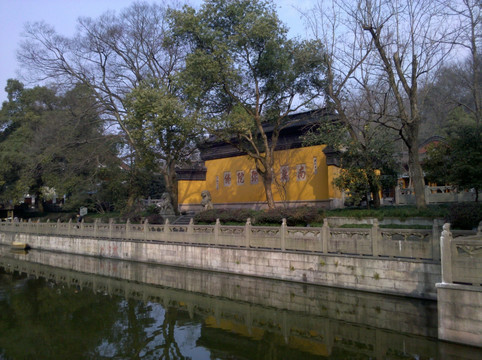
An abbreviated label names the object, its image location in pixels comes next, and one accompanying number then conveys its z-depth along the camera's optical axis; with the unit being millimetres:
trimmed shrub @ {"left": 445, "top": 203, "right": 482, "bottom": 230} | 10570
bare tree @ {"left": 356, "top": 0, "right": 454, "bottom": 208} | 12555
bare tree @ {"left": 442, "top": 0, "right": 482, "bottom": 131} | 12766
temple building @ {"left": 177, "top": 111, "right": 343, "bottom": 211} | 18172
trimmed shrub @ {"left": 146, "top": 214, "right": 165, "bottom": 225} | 20094
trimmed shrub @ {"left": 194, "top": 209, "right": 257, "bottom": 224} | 16234
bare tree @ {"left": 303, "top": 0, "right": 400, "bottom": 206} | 14422
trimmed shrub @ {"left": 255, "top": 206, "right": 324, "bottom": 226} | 14266
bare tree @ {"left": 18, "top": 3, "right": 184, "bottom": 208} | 22656
